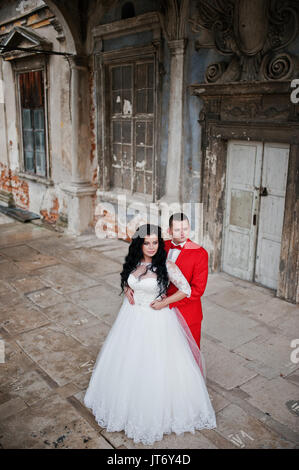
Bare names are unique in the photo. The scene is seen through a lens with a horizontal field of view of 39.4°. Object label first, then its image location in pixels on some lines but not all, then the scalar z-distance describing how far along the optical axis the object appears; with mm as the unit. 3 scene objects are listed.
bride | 3006
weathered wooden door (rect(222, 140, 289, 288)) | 5625
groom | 3252
